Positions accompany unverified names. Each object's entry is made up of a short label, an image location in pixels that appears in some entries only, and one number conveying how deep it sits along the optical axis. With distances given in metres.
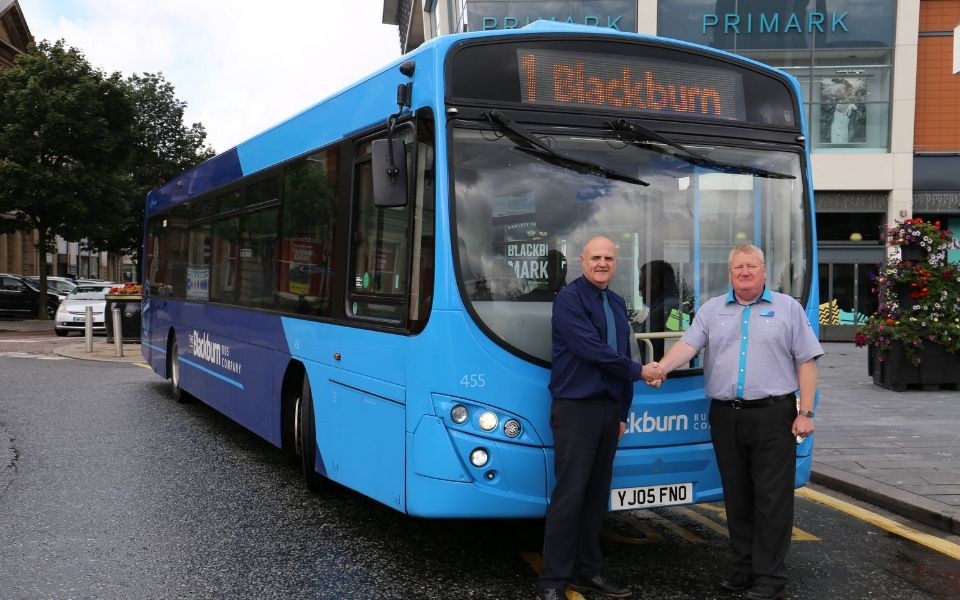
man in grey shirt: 4.36
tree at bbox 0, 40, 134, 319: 31.88
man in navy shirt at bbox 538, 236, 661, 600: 4.20
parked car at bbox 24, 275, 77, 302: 35.03
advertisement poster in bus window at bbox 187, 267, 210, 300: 9.34
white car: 25.38
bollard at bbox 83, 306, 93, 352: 19.34
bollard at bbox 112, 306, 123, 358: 18.98
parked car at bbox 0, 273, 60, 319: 32.69
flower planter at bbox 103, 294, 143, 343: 21.26
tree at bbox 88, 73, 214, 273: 45.05
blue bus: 4.43
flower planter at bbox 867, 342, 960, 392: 12.53
